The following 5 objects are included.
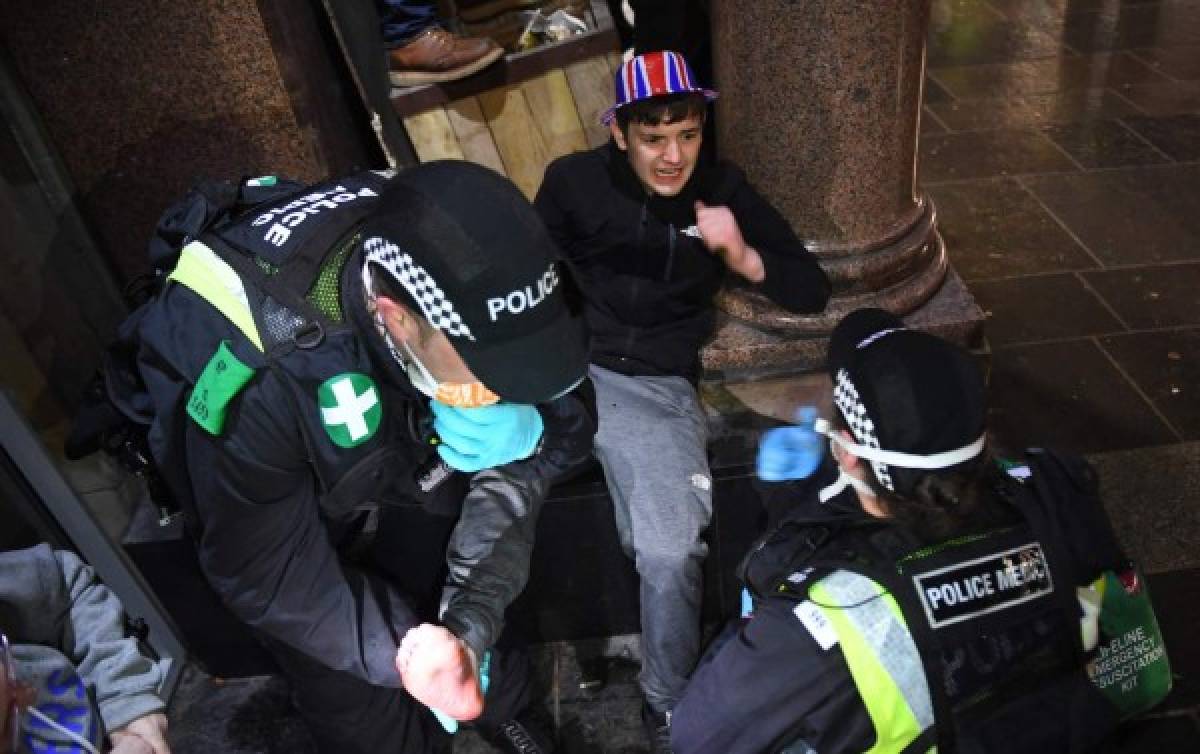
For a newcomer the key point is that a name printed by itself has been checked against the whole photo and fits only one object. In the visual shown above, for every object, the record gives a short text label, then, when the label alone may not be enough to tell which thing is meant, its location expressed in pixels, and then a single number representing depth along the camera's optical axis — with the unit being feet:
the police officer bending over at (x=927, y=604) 5.73
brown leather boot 12.32
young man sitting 8.96
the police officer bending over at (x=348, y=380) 5.76
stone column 9.18
